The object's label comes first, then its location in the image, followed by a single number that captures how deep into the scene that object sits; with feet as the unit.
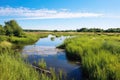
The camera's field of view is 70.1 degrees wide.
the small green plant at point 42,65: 22.07
